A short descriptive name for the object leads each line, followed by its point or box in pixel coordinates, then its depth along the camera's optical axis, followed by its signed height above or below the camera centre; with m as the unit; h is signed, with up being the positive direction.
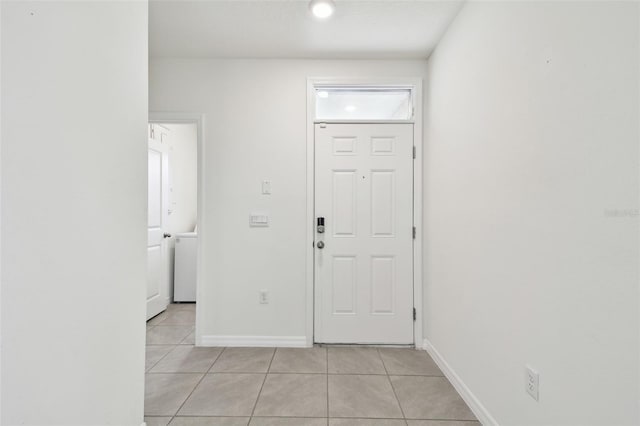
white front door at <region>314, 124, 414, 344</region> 2.55 -0.22
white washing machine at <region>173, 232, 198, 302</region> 3.73 -0.83
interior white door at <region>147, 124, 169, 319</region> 3.10 -0.13
